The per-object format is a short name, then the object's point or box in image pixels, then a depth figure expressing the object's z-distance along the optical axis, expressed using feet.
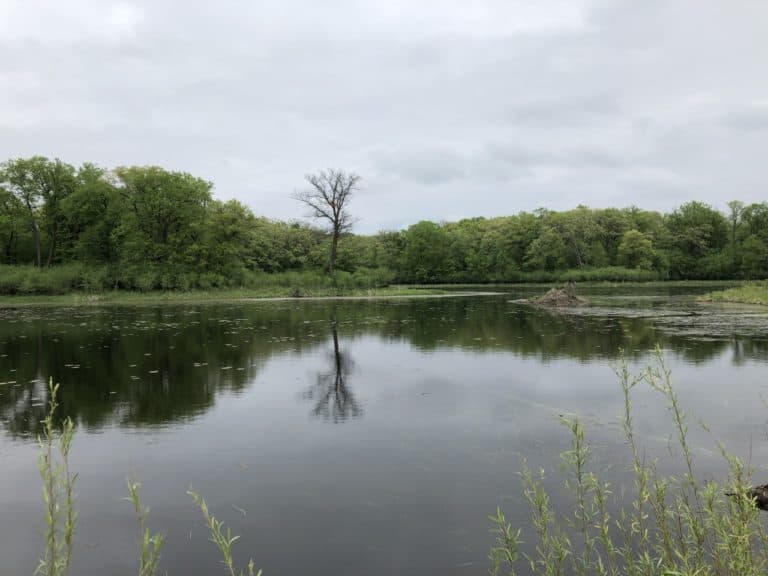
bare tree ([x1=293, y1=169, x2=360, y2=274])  182.19
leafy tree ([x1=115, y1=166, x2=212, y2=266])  172.45
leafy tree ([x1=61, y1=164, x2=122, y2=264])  176.76
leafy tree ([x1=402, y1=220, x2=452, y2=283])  311.88
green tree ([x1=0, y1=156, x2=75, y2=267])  172.14
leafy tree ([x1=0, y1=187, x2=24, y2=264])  171.94
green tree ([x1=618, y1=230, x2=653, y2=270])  269.85
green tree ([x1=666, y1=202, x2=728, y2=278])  277.44
